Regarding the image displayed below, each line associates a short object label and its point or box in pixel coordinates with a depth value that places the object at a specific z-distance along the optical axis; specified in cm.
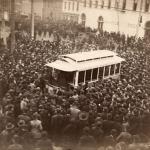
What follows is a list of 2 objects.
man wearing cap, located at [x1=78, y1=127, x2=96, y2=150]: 610
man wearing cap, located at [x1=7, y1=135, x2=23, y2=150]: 566
